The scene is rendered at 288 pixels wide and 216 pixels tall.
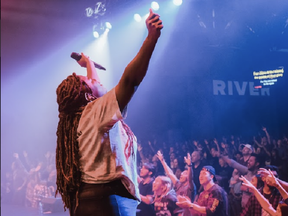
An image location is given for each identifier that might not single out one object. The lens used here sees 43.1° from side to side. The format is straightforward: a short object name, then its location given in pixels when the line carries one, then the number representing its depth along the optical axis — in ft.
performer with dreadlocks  4.50
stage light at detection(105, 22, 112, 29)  17.51
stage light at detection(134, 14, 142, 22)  16.44
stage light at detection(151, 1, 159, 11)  15.34
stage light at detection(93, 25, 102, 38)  17.81
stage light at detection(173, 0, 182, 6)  15.24
